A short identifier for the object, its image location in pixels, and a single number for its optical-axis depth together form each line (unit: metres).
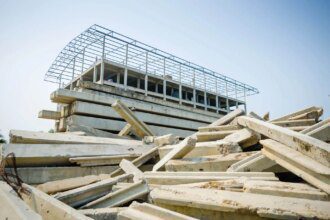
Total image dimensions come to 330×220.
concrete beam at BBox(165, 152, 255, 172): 2.55
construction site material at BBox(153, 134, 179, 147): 3.81
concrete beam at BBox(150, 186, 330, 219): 1.17
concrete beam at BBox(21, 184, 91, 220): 1.37
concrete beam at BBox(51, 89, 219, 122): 5.42
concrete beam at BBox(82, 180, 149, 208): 2.05
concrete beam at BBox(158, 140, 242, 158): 2.86
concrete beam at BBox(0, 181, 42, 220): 1.30
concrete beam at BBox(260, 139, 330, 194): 1.39
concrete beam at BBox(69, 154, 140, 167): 3.23
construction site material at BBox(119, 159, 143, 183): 2.69
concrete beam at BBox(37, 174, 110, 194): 2.50
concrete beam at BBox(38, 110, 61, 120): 6.13
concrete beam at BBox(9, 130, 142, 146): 3.22
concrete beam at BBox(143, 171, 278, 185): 1.96
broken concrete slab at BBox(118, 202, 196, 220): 1.27
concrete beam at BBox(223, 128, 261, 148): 2.81
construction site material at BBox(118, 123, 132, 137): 5.46
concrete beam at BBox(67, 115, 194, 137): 5.45
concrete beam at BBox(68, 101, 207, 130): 5.56
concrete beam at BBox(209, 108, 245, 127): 4.41
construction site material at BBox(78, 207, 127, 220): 1.73
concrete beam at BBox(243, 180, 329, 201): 1.34
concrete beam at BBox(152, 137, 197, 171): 2.82
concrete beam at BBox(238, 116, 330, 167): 1.44
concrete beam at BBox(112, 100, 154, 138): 4.79
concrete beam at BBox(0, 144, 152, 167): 2.86
